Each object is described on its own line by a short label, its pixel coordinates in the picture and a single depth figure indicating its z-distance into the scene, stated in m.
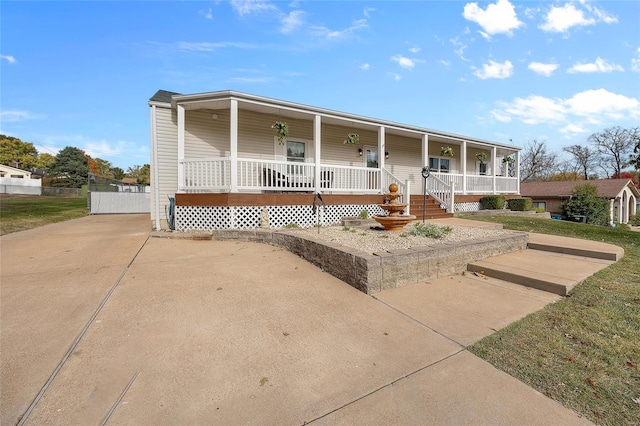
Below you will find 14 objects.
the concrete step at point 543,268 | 3.83
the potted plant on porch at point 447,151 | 12.51
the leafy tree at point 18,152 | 51.19
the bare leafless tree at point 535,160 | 40.84
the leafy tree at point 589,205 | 18.50
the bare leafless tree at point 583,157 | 42.22
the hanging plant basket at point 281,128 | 8.71
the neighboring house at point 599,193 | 23.61
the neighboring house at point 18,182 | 34.84
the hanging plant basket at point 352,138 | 10.11
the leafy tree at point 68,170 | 46.91
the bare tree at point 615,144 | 38.19
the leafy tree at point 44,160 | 56.93
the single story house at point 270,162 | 7.78
